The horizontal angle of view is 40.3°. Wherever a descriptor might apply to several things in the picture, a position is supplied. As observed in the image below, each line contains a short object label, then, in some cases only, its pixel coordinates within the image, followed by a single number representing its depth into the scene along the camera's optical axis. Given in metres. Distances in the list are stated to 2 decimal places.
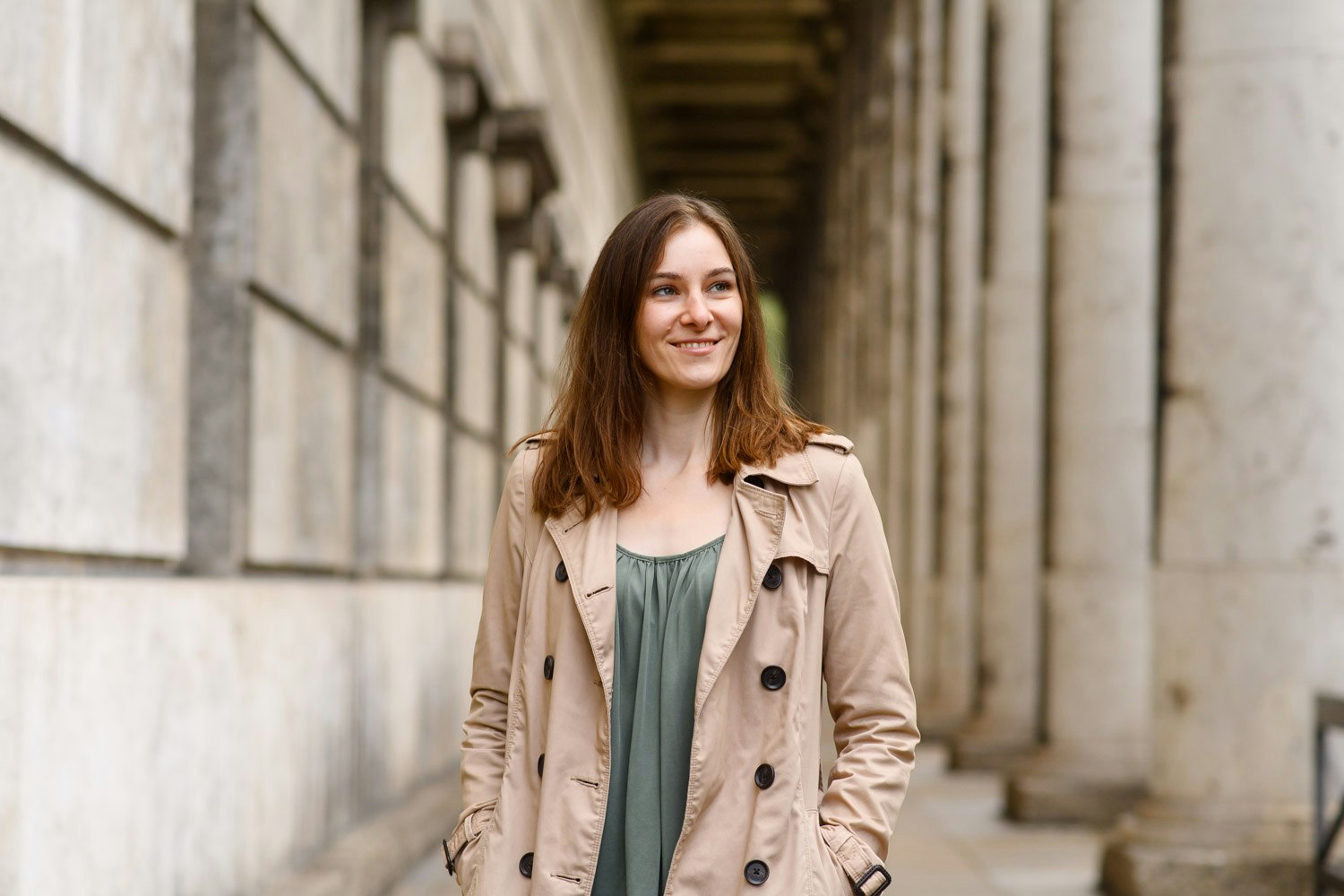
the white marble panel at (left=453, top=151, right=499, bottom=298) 12.29
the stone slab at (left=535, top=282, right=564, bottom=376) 19.41
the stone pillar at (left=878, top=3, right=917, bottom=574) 23.50
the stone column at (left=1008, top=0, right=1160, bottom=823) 11.16
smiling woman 2.94
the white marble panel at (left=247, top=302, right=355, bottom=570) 6.53
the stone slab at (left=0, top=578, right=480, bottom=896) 4.21
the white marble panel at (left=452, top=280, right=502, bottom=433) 12.23
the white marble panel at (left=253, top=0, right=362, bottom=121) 7.05
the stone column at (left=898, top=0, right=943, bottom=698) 21.11
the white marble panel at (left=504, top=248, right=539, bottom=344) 15.52
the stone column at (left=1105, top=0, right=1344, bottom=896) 7.19
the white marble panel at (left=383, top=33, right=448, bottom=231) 9.59
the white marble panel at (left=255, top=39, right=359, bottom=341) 6.61
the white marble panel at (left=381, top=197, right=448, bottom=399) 9.39
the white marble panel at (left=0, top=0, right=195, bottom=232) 4.30
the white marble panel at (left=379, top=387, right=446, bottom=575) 9.47
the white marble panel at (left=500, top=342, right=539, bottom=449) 15.77
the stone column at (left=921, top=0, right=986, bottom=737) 18.06
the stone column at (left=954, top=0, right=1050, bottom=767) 14.75
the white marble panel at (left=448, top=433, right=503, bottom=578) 12.33
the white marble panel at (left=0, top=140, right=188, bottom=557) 4.24
